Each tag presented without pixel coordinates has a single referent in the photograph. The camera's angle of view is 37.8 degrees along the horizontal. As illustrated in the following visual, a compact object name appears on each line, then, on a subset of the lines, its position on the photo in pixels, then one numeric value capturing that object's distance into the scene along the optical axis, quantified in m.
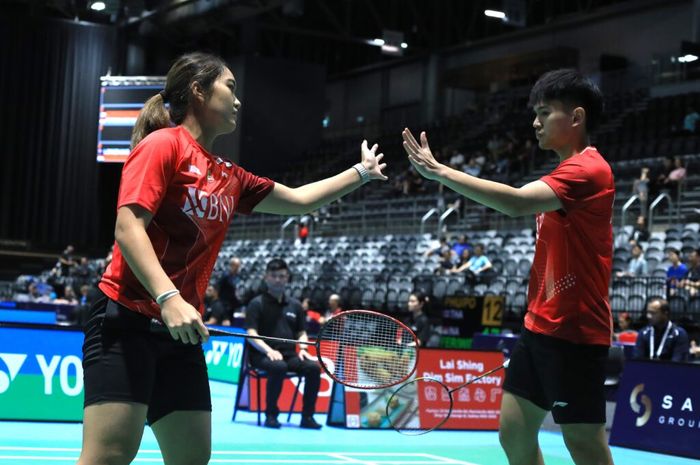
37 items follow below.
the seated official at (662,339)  9.29
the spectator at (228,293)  15.02
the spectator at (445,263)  17.09
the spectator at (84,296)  16.89
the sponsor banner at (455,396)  9.14
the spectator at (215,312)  14.40
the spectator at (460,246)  17.70
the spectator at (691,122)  19.92
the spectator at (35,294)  22.06
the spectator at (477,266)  15.95
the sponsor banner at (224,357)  12.67
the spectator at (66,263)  25.20
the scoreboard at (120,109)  19.20
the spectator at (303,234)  23.84
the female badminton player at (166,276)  2.74
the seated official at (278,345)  9.01
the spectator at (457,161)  23.98
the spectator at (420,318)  11.20
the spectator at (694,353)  10.52
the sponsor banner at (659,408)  7.94
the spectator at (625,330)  12.05
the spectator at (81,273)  22.92
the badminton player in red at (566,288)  3.39
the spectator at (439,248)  18.27
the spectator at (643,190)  16.62
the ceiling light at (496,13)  24.58
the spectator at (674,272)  13.02
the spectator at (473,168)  22.38
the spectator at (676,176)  16.81
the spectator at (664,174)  17.25
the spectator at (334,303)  13.01
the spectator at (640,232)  15.74
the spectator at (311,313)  15.42
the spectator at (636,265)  14.16
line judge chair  9.23
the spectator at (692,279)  12.65
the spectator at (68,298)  20.74
